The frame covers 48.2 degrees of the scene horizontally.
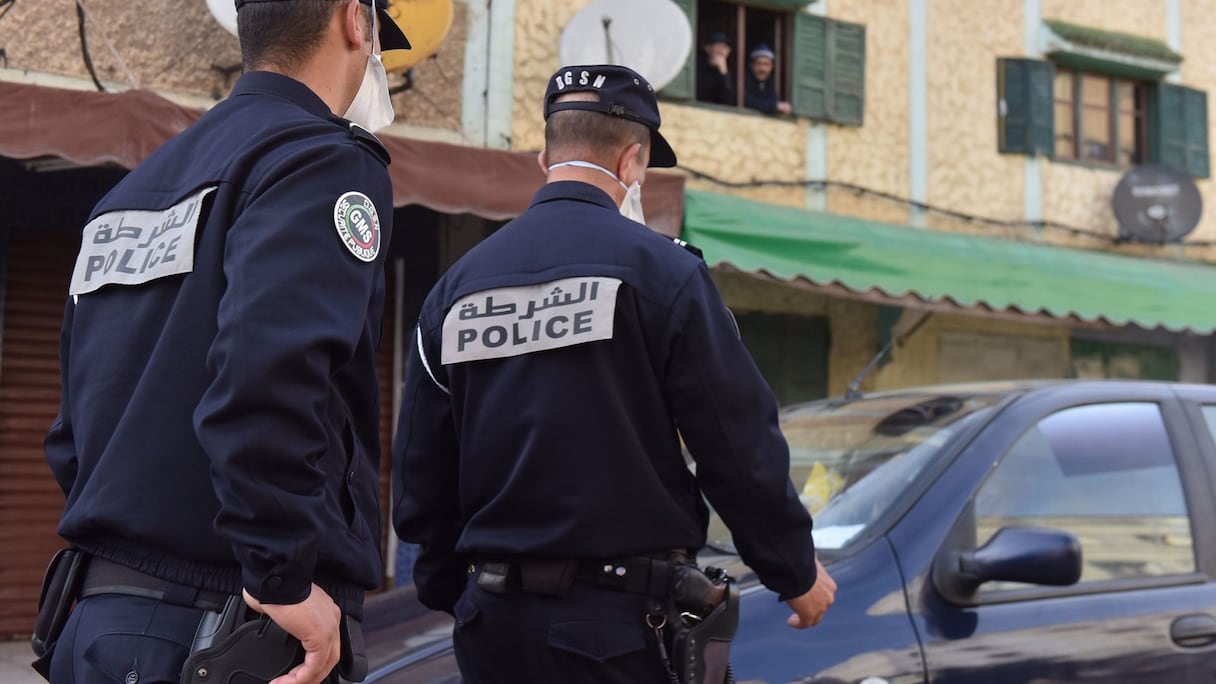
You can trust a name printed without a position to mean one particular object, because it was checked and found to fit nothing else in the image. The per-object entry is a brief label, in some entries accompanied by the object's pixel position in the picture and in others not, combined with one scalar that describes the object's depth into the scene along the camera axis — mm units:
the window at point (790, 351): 11117
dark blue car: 2967
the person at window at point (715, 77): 10914
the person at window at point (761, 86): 11086
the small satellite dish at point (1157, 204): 12609
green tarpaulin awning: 9031
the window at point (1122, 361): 12969
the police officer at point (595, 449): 2418
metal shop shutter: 8125
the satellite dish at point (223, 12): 7582
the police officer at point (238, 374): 1758
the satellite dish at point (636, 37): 9391
